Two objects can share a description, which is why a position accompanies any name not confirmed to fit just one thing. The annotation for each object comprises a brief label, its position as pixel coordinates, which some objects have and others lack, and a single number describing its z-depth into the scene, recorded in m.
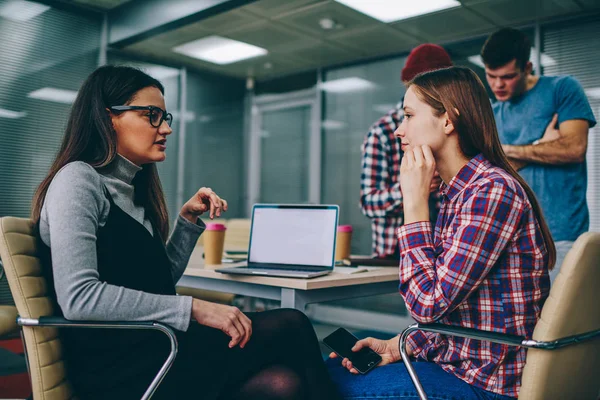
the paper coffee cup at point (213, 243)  2.12
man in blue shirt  2.42
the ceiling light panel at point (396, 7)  4.21
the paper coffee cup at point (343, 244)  2.30
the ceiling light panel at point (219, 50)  5.30
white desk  1.62
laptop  1.92
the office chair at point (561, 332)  1.03
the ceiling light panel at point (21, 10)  4.42
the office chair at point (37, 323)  1.19
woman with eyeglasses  1.19
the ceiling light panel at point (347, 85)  5.64
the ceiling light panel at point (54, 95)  4.63
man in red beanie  2.37
